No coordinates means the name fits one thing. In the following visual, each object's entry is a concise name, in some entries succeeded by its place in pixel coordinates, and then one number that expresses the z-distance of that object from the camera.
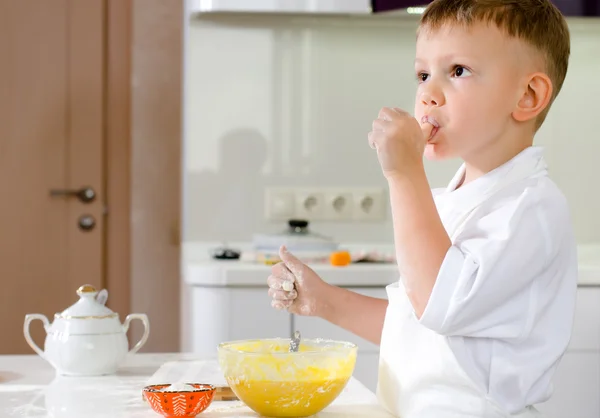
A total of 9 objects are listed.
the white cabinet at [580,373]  2.84
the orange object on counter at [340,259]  2.99
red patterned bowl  1.60
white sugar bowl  2.17
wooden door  3.99
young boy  1.62
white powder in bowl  1.64
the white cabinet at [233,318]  2.90
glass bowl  1.58
